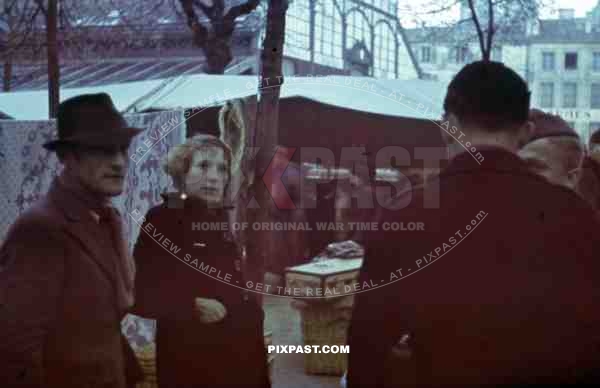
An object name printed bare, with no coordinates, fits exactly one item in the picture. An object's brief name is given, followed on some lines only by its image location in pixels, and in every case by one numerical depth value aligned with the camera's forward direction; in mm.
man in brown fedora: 1896
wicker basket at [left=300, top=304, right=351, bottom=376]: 2689
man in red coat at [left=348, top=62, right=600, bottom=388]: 1674
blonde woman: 2449
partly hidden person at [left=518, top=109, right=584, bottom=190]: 2227
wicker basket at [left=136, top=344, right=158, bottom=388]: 2414
